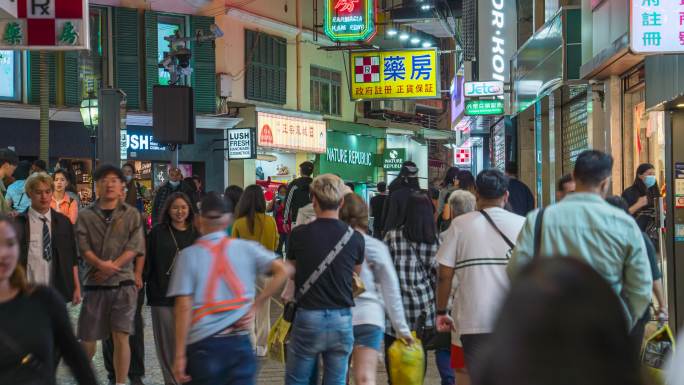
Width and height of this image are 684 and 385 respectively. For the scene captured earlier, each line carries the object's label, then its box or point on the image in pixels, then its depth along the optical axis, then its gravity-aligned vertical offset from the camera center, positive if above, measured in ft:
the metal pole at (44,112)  68.08 +5.44
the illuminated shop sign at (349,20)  90.12 +14.45
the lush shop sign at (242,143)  102.94 +4.76
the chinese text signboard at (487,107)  83.66 +6.52
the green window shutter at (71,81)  94.79 +9.98
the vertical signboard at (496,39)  87.35 +12.37
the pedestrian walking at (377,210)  54.12 -0.96
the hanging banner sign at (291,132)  108.99 +6.31
